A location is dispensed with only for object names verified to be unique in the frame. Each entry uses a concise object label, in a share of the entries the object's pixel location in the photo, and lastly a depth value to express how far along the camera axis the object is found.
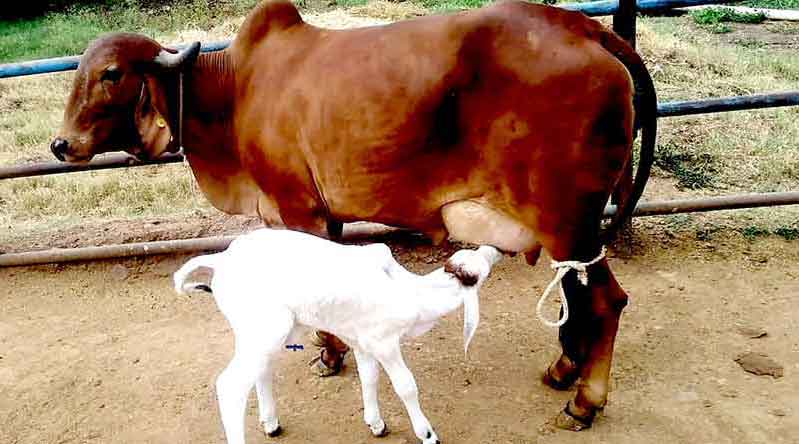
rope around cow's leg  3.09
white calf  2.70
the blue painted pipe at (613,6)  4.20
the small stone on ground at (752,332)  3.86
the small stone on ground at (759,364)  3.57
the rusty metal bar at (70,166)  4.55
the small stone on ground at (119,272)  4.86
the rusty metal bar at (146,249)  4.78
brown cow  2.94
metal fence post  4.21
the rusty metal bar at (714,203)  4.54
